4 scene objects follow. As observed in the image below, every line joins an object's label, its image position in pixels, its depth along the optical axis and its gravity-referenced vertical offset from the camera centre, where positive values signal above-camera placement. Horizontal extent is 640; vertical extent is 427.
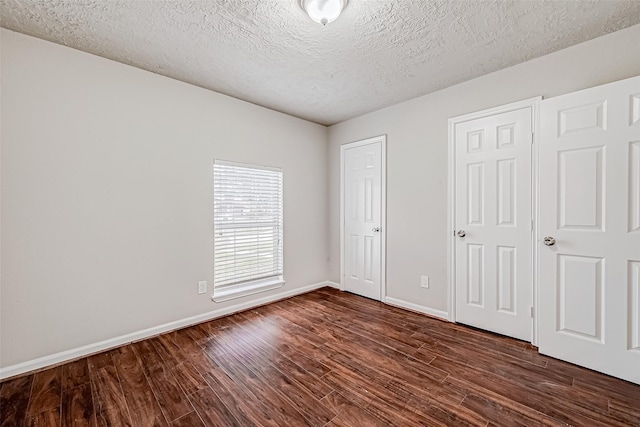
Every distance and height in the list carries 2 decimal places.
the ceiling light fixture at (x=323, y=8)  1.70 +1.31
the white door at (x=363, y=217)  3.65 -0.07
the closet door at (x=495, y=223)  2.49 -0.11
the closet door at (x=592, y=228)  1.90 -0.13
